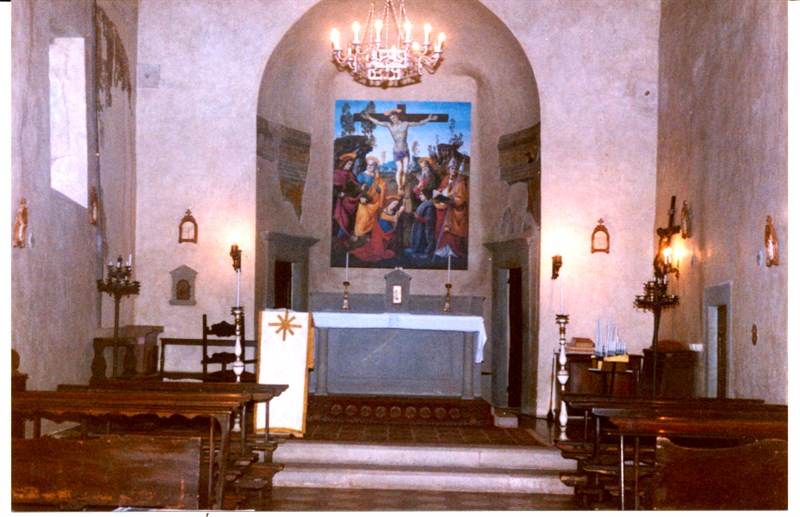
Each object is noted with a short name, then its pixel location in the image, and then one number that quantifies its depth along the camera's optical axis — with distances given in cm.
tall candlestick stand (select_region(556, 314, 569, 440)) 952
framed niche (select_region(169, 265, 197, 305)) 1242
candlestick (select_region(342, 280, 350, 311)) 1298
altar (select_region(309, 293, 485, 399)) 1182
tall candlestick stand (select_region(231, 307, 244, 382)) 918
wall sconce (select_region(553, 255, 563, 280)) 1200
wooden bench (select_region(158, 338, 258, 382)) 1172
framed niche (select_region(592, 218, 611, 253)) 1227
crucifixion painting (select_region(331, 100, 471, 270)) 1474
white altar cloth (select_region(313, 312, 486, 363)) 1176
